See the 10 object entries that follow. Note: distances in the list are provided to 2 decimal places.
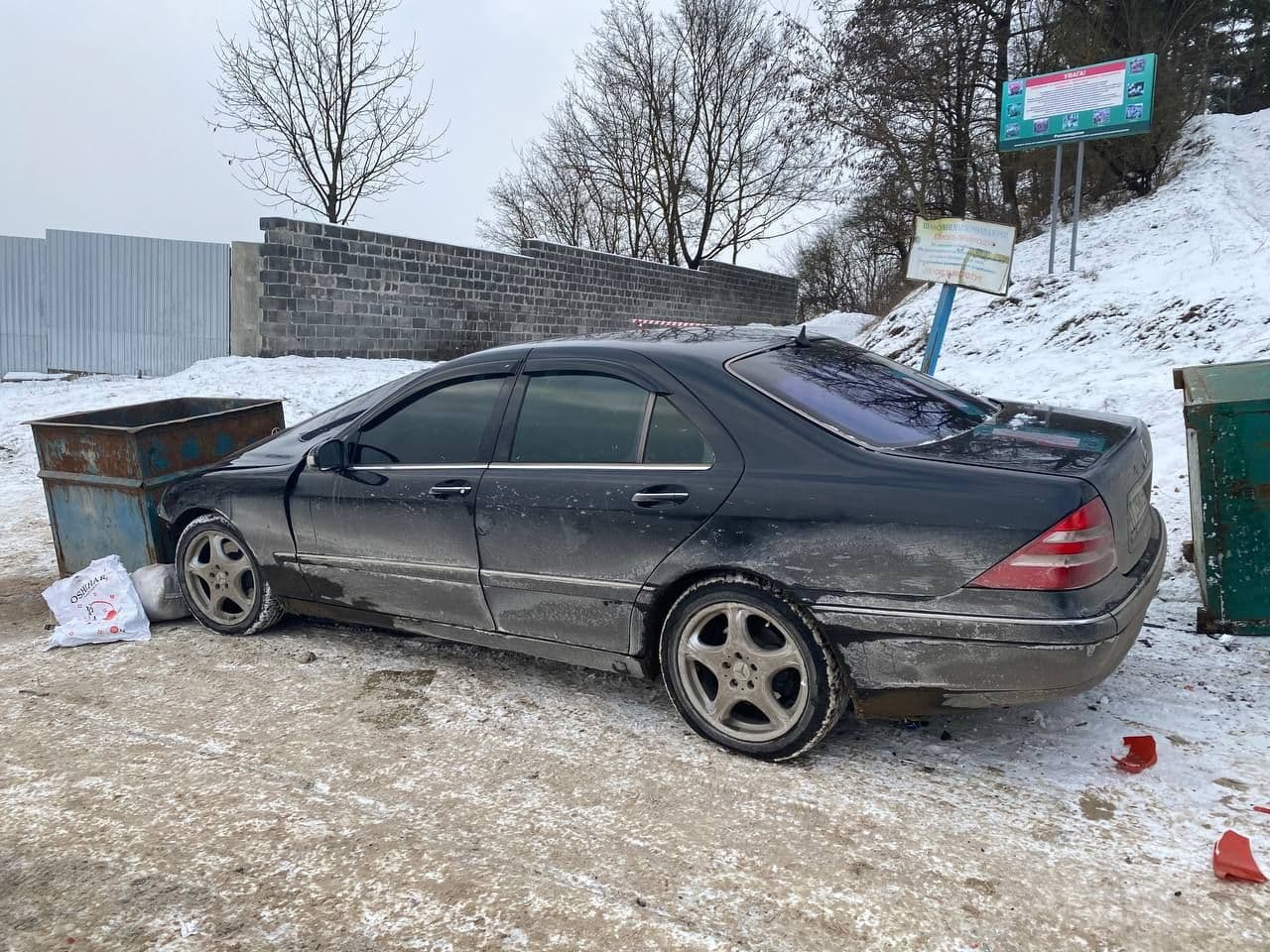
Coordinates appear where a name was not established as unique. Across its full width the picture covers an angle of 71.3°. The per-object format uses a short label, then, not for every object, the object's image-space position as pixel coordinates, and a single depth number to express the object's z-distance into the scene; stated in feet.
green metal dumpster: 12.60
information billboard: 38.11
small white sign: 22.30
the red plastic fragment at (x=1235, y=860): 8.04
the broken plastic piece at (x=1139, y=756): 10.09
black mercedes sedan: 9.14
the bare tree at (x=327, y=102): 80.64
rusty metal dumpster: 16.35
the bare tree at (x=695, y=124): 105.91
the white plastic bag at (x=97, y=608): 15.03
